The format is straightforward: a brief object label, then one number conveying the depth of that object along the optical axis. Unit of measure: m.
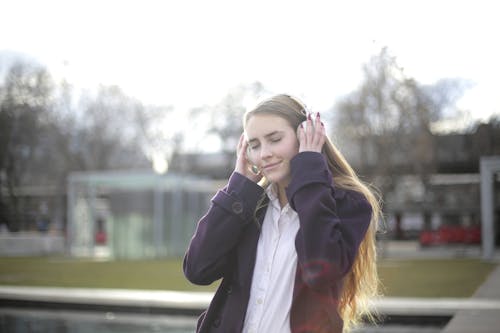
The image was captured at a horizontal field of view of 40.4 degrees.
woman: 2.24
